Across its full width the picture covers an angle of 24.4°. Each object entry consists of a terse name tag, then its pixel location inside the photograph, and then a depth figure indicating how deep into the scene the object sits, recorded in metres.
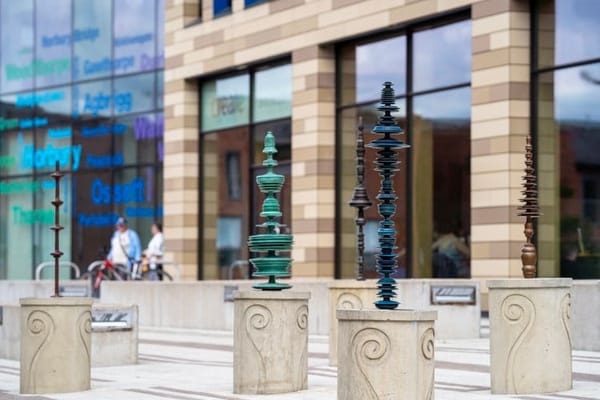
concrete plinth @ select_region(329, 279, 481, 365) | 21.61
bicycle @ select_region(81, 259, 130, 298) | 32.25
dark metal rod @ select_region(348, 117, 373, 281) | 18.80
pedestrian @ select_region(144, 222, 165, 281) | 32.37
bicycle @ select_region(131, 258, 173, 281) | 32.06
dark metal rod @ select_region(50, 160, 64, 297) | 15.46
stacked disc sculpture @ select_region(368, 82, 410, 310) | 11.78
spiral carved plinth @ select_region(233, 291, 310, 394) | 14.09
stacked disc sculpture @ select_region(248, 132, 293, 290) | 14.54
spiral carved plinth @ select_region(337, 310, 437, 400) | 11.17
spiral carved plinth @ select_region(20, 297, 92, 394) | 14.84
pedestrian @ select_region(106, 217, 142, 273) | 32.91
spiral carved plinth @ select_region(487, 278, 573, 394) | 13.27
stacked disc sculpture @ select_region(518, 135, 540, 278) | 13.59
